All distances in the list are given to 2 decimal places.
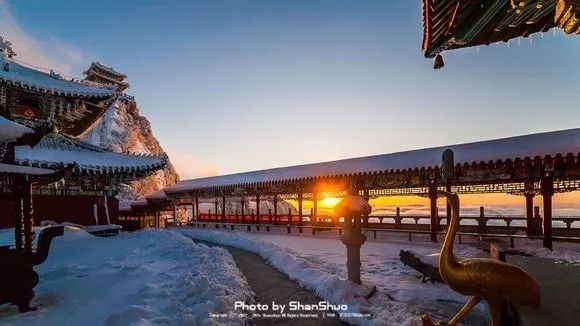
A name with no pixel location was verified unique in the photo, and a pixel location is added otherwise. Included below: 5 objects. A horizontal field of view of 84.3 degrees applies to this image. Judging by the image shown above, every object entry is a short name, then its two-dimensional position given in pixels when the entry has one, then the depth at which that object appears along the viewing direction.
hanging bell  4.34
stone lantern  5.53
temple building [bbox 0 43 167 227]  13.09
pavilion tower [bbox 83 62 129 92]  52.34
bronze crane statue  2.97
